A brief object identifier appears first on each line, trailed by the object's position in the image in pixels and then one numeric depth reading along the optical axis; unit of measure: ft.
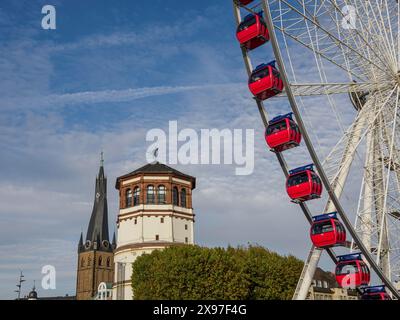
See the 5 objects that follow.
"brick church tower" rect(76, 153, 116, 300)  602.85
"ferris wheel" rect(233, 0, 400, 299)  120.06
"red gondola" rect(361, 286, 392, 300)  119.14
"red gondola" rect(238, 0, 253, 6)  131.85
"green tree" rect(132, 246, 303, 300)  201.36
